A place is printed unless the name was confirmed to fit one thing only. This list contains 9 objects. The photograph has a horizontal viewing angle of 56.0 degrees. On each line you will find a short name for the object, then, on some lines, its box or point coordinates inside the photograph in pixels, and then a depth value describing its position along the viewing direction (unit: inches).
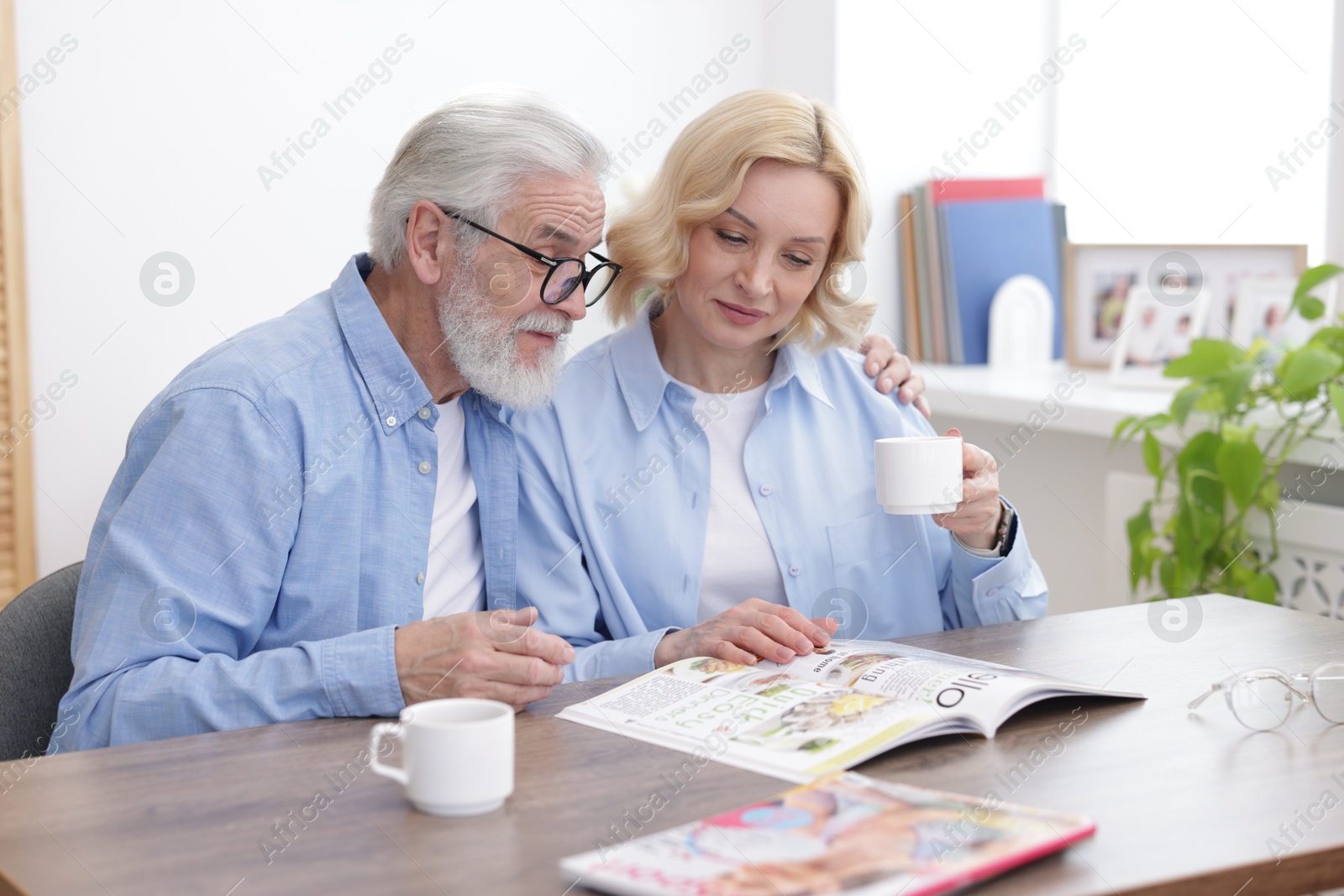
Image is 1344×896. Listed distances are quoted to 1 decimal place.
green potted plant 92.1
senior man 50.8
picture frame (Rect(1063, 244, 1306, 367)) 110.2
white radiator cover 95.1
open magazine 44.6
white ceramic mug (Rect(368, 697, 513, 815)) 38.9
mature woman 69.4
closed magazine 33.2
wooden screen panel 95.8
